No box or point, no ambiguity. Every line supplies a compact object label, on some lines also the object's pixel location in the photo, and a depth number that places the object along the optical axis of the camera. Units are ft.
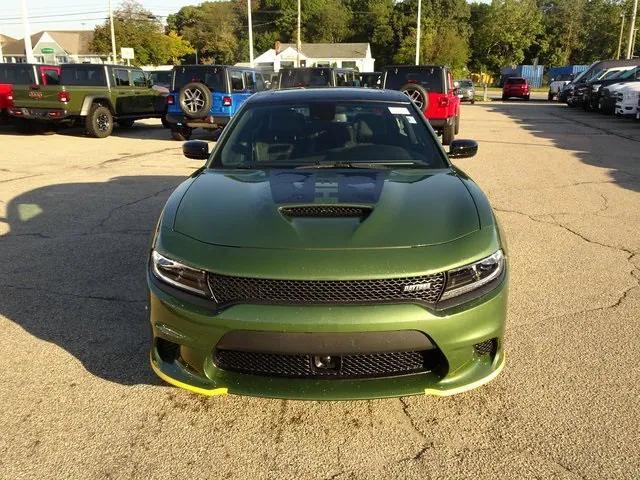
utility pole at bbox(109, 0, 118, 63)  137.69
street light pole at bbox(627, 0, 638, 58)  123.74
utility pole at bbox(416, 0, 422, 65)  138.76
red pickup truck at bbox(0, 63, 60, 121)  51.88
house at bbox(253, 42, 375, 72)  254.68
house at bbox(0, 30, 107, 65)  248.32
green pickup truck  47.52
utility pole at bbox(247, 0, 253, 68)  127.62
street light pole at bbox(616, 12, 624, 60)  202.61
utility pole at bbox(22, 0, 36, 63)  70.18
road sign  126.00
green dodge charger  7.86
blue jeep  45.01
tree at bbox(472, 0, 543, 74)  211.41
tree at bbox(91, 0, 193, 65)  185.06
